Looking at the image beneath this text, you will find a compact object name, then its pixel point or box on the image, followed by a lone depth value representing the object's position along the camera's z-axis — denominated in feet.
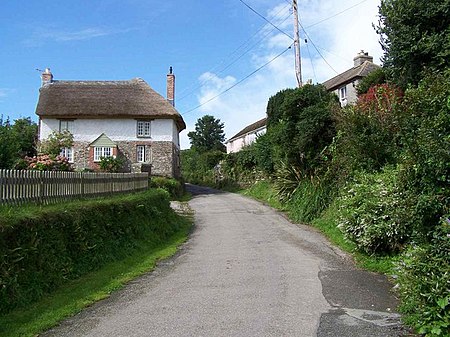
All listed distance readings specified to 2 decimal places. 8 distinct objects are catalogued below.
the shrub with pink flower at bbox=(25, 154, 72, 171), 74.79
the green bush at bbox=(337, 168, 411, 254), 35.04
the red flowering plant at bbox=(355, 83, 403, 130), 46.72
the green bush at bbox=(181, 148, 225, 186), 173.68
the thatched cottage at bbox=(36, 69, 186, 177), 126.72
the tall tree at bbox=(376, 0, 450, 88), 41.88
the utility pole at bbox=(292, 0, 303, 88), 81.79
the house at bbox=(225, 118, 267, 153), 166.14
